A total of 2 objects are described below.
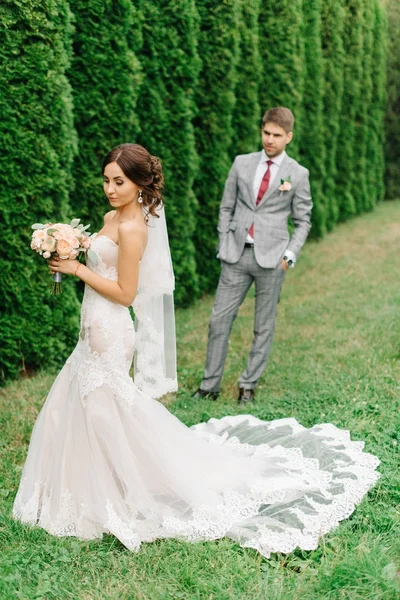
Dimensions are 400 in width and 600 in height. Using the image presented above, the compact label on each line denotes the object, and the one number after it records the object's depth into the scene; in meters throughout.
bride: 3.51
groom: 5.37
